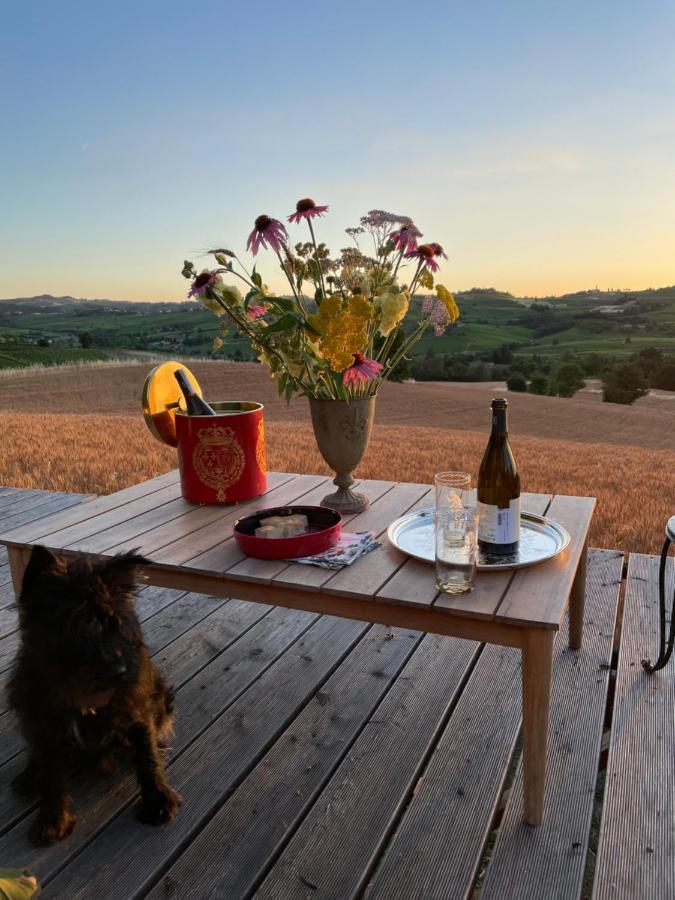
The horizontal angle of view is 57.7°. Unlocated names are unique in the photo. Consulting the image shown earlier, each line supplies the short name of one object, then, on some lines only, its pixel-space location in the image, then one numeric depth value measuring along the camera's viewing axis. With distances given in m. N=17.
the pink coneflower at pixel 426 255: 2.27
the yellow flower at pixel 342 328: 1.99
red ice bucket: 2.33
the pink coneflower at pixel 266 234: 2.10
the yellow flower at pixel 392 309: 2.12
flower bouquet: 2.05
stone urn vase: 2.26
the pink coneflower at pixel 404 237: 2.23
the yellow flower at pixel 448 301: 2.27
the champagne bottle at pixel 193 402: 2.48
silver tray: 1.83
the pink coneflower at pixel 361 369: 2.04
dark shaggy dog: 1.42
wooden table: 1.59
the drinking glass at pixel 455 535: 1.65
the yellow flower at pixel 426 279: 2.32
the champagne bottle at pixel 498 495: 1.83
